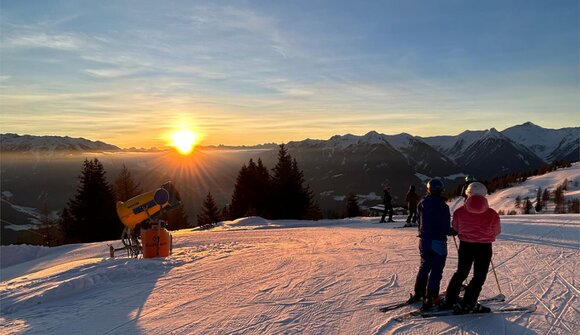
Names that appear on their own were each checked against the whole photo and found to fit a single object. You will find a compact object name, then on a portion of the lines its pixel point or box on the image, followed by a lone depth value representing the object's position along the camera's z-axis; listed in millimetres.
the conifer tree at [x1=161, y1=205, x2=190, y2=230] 48000
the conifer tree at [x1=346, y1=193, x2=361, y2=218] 55094
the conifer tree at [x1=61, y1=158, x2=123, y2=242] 33531
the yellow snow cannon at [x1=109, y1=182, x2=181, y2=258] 11055
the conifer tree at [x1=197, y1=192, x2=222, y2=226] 44897
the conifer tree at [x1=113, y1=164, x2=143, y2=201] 38969
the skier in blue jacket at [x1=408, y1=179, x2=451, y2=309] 6008
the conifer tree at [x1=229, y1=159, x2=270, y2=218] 44656
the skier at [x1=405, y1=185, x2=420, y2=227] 18562
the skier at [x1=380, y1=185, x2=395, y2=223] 20797
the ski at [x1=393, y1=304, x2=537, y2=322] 5949
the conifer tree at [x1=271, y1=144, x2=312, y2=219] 41875
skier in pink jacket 5691
